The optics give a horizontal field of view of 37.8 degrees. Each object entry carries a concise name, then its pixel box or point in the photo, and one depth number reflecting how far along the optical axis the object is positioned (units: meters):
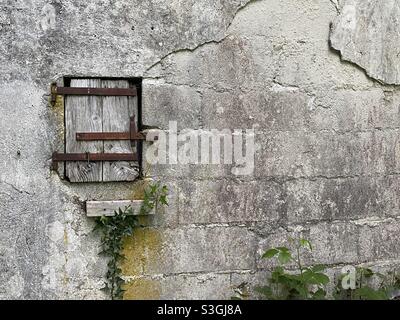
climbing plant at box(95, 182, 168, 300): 3.54
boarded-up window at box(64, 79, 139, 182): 3.51
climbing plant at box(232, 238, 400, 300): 3.69
